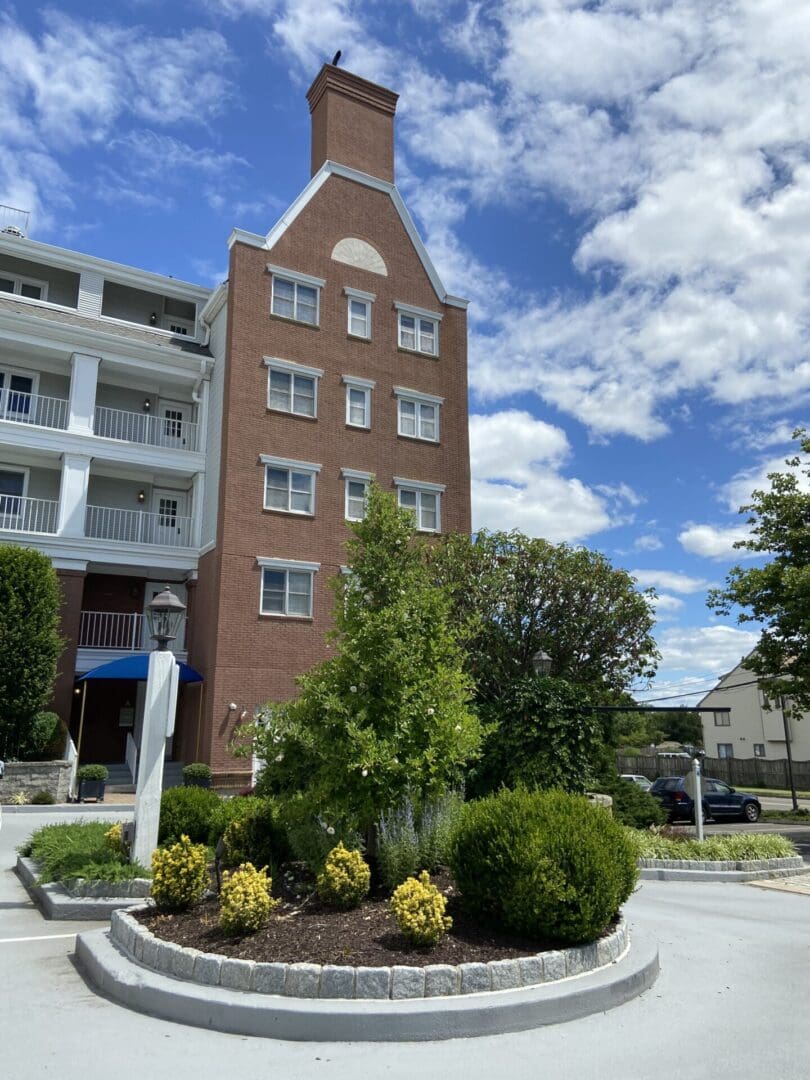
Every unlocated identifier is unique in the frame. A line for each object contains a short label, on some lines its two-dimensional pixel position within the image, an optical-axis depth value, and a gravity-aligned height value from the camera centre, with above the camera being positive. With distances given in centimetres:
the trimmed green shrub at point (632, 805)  1509 -121
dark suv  2386 -180
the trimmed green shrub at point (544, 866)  619 -99
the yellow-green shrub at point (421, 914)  589 -126
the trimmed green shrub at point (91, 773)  1831 -88
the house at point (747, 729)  5159 +74
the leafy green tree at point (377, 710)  790 +26
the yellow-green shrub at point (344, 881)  689 -120
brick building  2297 +941
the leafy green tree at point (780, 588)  1988 +371
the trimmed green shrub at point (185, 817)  1030 -103
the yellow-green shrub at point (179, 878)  709 -123
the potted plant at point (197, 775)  2038 -100
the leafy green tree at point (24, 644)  1866 +201
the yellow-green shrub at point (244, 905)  615 -126
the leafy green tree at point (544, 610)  1911 +300
